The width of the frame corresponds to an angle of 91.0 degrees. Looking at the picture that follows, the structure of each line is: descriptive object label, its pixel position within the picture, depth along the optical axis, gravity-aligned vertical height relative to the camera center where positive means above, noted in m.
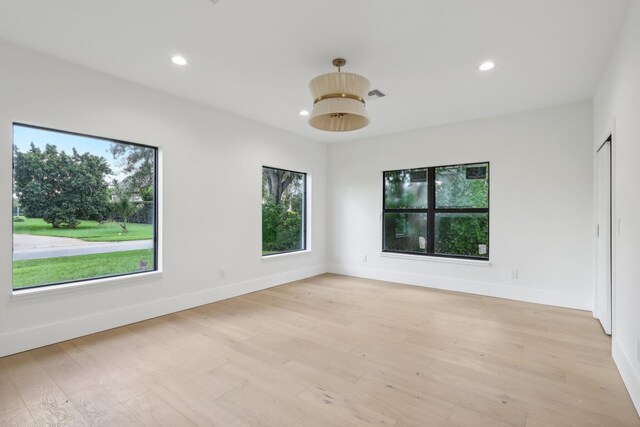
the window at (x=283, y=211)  5.15 +0.04
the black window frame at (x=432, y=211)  4.77 +0.05
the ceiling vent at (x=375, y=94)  3.58 +1.39
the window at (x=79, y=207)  2.83 +0.04
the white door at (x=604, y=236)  3.15 -0.22
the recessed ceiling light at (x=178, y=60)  2.87 +1.41
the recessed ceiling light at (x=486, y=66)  2.94 +1.41
